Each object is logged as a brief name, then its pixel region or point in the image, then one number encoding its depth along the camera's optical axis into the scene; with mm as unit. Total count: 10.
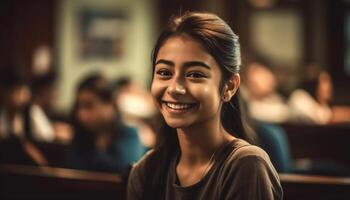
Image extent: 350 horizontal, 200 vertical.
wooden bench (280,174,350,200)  3025
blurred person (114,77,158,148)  7633
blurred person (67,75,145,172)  4367
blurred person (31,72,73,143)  7311
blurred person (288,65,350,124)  7741
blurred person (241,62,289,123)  8510
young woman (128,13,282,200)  1952
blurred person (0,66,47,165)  6345
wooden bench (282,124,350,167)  6474
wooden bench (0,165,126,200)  3554
